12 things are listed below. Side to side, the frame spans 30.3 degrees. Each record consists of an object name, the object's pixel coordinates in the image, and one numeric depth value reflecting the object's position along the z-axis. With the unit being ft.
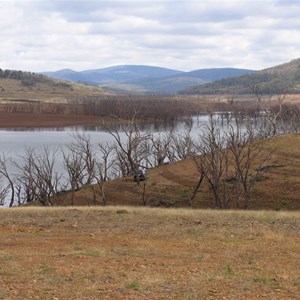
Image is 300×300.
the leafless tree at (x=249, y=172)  125.05
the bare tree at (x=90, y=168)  157.04
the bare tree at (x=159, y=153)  199.13
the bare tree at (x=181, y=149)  207.82
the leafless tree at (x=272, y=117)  216.54
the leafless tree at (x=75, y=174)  144.17
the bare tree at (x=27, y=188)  150.45
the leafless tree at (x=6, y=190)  157.29
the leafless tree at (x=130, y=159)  173.22
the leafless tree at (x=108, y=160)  214.28
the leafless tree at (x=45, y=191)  141.27
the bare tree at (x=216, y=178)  124.77
